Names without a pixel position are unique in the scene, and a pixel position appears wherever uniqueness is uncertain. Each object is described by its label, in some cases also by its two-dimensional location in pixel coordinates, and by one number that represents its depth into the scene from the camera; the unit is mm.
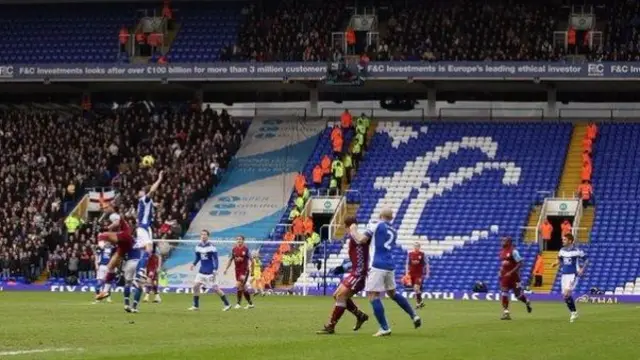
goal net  56281
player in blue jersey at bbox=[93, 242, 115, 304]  48825
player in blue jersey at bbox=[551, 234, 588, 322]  35656
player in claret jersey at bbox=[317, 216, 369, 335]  26456
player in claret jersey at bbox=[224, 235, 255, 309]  41906
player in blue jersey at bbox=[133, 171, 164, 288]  35312
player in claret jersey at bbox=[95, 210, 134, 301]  34094
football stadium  57906
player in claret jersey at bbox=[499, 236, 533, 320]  36781
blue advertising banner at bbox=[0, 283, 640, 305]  53406
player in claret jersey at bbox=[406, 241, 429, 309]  44875
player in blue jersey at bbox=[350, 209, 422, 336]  25922
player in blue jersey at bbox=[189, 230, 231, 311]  40375
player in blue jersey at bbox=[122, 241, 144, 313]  34531
